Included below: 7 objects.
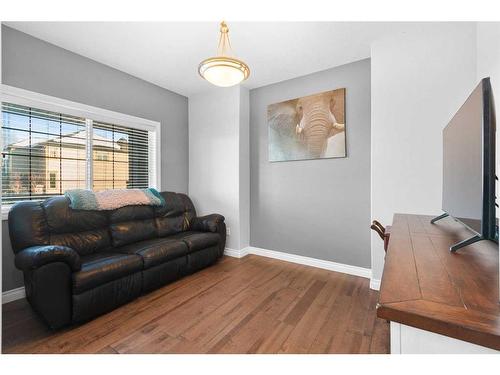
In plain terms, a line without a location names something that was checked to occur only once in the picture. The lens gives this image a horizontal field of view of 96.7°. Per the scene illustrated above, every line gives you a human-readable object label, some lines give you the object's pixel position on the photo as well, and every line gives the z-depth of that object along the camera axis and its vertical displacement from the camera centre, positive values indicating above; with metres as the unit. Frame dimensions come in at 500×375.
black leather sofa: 1.70 -0.67
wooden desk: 0.48 -0.28
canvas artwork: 2.88 +0.82
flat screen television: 0.76 +0.08
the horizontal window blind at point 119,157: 2.95 +0.42
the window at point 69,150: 2.27 +0.44
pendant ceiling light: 1.77 +0.96
